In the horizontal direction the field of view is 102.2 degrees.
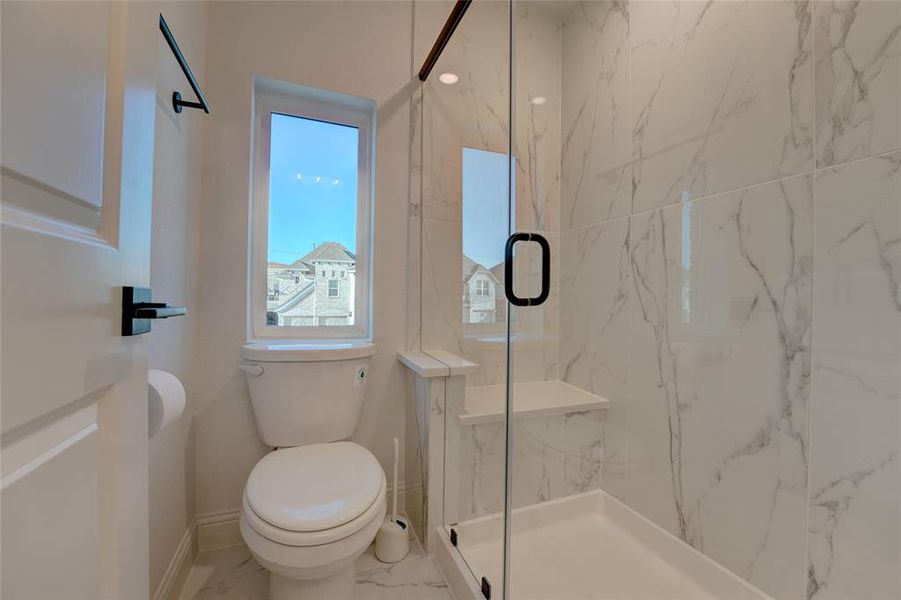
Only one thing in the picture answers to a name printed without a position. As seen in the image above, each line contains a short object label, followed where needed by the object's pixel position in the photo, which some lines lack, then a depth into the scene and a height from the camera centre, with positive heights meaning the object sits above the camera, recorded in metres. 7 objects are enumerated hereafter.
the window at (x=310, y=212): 1.60 +0.41
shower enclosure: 0.91 +0.06
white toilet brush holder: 1.36 -0.90
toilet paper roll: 0.67 -0.19
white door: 0.32 +0.01
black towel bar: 0.94 +0.65
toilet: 0.90 -0.52
